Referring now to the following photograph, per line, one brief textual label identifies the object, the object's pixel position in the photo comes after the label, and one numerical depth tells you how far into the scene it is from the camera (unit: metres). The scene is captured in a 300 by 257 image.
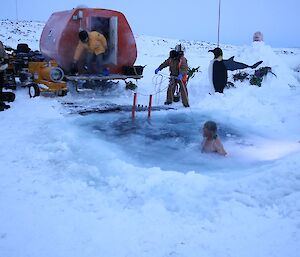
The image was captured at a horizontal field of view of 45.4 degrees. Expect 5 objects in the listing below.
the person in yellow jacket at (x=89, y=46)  10.08
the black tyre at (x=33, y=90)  9.47
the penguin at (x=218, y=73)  10.20
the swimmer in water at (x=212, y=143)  5.80
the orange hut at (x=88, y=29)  10.23
